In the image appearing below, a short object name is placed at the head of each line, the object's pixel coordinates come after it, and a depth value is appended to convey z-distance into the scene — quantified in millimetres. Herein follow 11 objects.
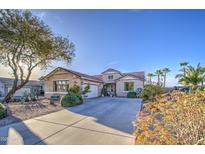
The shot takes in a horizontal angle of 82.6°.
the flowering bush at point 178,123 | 2312
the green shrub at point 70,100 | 8188
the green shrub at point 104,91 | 15749
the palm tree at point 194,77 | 9314
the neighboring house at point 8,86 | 16855
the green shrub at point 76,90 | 9976
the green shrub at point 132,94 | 13462
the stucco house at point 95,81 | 11957
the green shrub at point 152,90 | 7489
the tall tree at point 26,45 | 7357
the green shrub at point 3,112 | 5190
